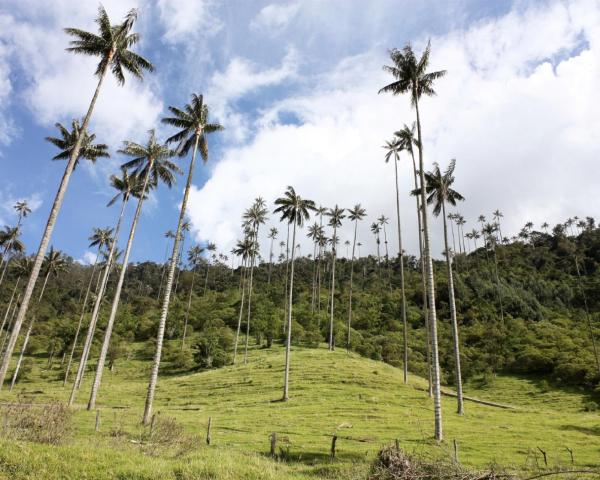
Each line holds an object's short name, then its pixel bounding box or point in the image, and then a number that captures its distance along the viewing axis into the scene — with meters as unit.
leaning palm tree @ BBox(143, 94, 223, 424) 29.36
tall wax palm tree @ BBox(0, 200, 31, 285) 52.78
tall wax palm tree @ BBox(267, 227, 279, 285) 126.12
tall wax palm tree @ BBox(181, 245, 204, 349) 71.96
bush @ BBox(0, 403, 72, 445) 14.59
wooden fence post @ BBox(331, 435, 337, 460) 17.67
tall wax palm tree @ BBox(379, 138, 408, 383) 51.61
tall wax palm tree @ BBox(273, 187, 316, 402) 45.97
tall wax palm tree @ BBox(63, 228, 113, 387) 51.46
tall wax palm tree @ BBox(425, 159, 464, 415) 38.25
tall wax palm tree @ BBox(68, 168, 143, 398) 37.34
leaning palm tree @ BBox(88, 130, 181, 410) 32.67
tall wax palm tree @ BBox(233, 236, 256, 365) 70.06
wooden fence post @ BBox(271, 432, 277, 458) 17.75
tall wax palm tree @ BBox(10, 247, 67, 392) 49.56
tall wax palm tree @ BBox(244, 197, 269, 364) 63.12
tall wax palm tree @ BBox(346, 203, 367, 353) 71.31
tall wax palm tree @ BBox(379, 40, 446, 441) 29.02
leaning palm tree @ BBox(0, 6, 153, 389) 19.61
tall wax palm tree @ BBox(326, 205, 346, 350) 67.38
